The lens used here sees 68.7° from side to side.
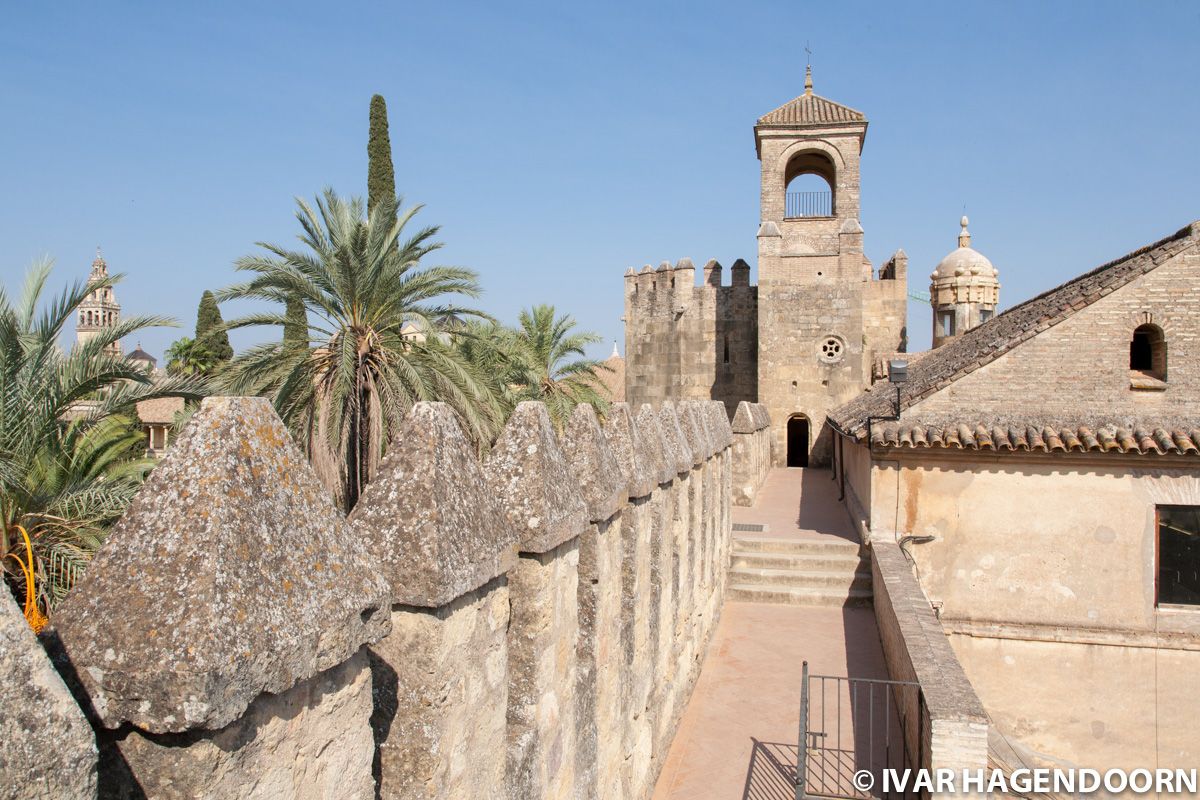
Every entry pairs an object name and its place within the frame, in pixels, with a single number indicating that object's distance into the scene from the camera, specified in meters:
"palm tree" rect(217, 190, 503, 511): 11.33
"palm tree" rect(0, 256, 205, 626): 6.87
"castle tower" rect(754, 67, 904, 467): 27.89
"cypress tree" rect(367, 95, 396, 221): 22.23
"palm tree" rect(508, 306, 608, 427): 20.58
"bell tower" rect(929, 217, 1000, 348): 34.44
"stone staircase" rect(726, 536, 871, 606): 11.86
